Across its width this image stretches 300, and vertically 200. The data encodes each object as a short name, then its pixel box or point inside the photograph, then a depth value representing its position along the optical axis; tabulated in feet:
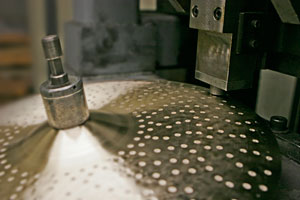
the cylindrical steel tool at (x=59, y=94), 1.90
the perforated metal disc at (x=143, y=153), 1.50
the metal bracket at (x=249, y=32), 2.20
